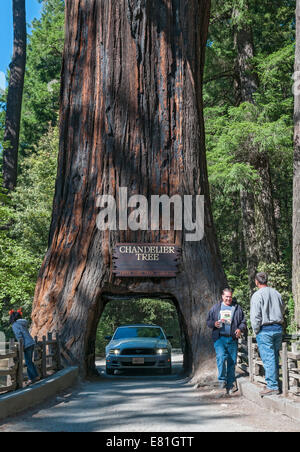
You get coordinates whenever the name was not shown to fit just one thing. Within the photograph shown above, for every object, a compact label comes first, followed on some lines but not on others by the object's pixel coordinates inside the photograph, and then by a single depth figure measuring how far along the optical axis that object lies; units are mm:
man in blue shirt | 10438
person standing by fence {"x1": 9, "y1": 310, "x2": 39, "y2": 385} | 11219
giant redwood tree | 13719
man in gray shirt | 9141
